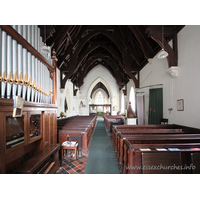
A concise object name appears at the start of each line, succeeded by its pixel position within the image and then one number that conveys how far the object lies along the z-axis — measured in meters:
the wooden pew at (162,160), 1.50
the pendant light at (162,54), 2.91
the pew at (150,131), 2.85
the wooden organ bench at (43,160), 1.42
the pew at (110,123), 6.07
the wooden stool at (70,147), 2.78
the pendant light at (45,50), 2.25
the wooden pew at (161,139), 2.12
